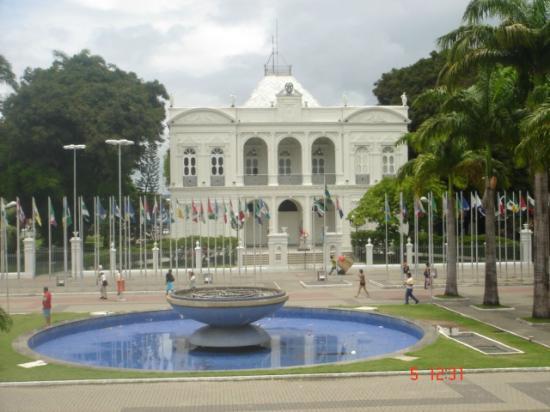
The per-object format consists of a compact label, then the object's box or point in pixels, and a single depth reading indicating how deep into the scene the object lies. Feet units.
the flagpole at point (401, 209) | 119.14
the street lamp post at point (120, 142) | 117.80
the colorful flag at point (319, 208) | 138.29
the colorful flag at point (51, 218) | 122.21
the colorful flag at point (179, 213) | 138.09
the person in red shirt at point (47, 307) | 70.85
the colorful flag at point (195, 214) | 133.18
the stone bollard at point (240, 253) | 132.65
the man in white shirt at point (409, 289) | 86.43
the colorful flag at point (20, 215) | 119.47
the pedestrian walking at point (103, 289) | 98.27
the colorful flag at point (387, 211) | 128.77
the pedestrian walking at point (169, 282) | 97.45
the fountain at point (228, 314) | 60.95
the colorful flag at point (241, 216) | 132.36
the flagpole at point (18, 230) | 117.59
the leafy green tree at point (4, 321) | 50.21
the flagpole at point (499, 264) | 137.18
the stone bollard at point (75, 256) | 134.51
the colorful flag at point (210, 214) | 131.85
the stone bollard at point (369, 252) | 146.30
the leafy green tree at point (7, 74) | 132.87
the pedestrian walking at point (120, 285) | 100.18
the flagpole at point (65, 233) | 119.44
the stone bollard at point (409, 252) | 141.62
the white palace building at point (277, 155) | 185.78
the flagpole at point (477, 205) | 118.89
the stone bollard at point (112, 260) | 133.28
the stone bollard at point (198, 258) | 135.44
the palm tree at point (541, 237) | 69.72
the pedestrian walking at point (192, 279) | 104.22
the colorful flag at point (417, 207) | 115.19
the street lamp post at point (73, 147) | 123.65
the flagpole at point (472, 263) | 127.04
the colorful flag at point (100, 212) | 125.33
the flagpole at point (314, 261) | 142.67
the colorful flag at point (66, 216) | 123.03
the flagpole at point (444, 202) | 109.62
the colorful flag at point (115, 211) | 123.73
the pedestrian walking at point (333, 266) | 129.68
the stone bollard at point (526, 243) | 145.59
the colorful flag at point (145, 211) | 126.52
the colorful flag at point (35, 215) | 120.37
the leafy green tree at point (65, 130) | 170.71
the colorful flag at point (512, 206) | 129.29
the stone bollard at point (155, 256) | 135.64
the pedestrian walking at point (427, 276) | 97.50
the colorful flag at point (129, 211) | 126.62
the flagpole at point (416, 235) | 116.88
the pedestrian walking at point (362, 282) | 95.60
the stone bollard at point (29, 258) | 136.15
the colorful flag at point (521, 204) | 123.75
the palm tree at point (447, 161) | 85.97
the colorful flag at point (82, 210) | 125.89
